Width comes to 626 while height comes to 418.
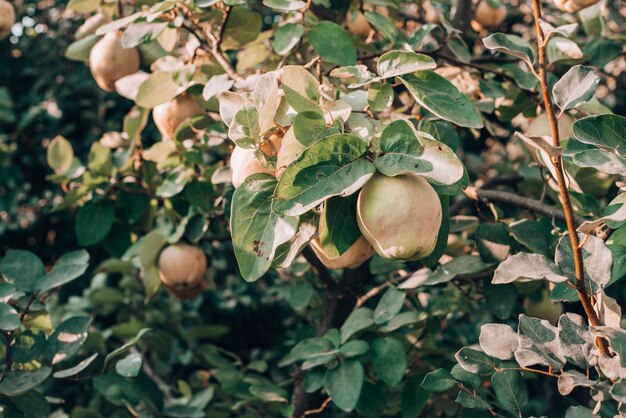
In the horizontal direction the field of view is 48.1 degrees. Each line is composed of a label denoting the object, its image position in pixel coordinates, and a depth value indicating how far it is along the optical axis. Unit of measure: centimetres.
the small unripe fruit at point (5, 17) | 198
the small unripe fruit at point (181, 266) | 186
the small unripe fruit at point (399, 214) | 94
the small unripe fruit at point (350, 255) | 108
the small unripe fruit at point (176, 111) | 172
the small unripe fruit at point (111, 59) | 197
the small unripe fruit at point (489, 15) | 252
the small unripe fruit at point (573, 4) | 145
